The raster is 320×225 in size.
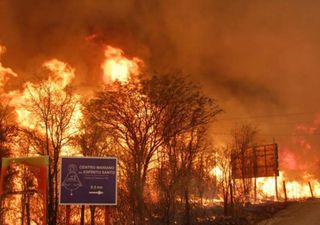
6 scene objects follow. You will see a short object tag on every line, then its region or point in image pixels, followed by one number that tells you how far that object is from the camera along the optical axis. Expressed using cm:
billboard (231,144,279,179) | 4619
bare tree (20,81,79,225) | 3566
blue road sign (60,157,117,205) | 1941
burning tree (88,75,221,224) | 3111
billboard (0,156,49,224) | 2377
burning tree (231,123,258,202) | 4353
